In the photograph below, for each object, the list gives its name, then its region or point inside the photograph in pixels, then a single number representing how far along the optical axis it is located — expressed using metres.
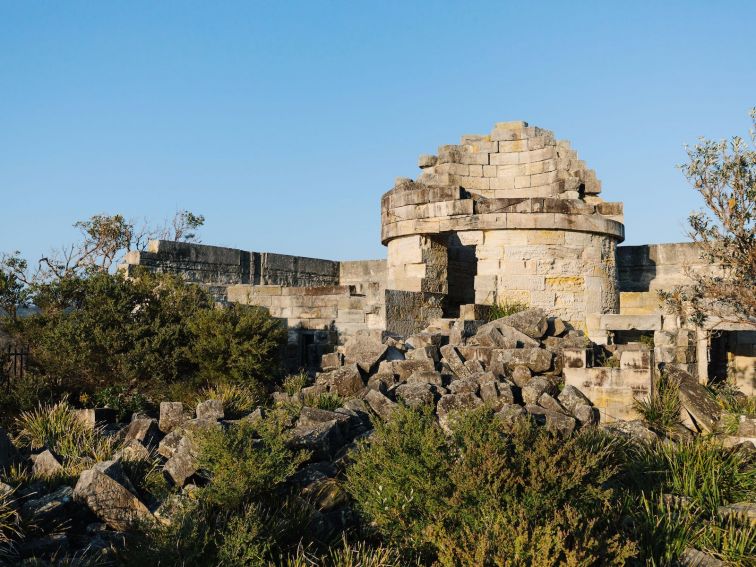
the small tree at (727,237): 11.46
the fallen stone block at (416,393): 8.89
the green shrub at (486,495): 4.99
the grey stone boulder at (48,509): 5.96
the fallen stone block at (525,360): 10.46
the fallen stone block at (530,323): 12.04
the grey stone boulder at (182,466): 6.78
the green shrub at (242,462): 5.94
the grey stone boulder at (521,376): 10.19
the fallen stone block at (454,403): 8.65
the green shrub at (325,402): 9.55
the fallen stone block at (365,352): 10.80
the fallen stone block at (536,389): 9.52
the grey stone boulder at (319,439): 7.38
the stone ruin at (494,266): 13.36
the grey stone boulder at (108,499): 6.15
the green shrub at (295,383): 10.84
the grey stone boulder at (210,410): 8.80
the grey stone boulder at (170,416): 8.98
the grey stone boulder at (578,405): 9.23
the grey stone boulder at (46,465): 7.07
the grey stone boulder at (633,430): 8.63
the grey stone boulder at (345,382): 10.12
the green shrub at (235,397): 9.54
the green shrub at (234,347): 11.06
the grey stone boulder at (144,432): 8.44
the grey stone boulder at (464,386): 9.38
